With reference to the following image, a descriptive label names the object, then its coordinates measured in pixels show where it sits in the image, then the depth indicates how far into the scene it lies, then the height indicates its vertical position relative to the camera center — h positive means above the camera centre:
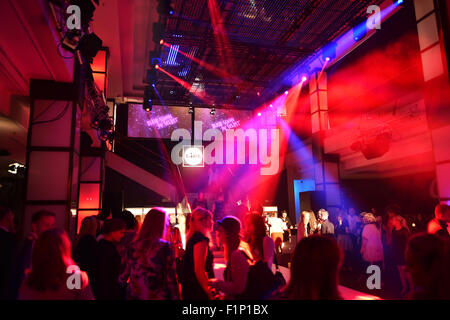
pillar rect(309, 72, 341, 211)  10.24 +1.83
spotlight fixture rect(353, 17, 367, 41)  7.46 +4.13
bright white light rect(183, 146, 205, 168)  13.30 +2.15
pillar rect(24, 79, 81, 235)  4.62 +0.90
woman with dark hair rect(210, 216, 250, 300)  2.11 -0.39
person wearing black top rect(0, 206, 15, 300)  2.22 -0.30
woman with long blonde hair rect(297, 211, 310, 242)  6.98 -0.46
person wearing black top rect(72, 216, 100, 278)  2.60 -0.33
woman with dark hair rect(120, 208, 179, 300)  2.14 -0.40
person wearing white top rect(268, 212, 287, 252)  7.88 -0.63
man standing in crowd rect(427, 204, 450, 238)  3.73 -0.22
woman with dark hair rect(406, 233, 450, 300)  1.43 -0.30
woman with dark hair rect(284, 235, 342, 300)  1.39 -0.30
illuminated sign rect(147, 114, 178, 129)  12.78 +3.51
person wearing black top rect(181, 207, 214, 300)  2.36 -0.42
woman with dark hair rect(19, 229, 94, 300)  1.72 -0.36
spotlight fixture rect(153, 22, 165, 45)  6.11 +3.44
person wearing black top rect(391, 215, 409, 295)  4.46 -0.53
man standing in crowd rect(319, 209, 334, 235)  7.66 -0.53
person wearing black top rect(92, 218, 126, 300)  2.43 -0.50
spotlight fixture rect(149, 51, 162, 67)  7.01 +3.38
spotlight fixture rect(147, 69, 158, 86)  8.20 +3.50
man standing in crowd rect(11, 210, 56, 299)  2.19 -0.37
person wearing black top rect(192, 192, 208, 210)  10.27 +0.12
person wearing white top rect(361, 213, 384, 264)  5.84 -0.70
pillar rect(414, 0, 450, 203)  4.96 +1.97
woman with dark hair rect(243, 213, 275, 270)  2.44 -0.28
